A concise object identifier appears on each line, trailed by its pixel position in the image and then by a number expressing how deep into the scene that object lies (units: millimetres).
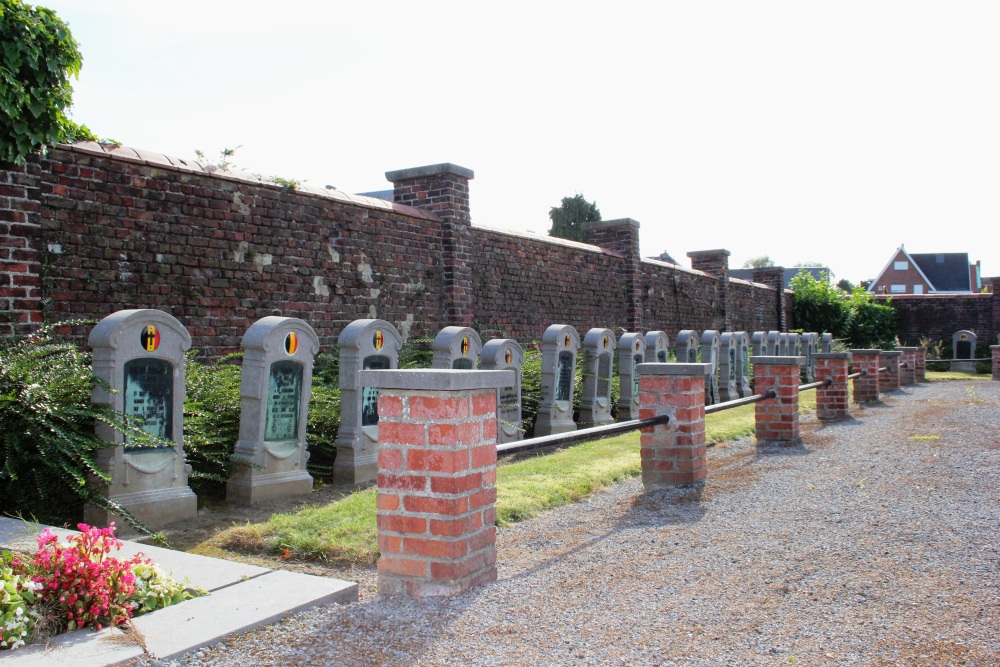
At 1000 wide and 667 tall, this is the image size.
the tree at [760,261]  84406
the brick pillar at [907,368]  18609
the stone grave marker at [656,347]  12789
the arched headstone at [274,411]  6340
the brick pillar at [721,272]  20781
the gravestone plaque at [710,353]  15453
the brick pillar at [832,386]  10781
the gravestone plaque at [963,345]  27125
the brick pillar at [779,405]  8602
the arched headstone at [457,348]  8347
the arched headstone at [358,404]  7238
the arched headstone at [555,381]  10234
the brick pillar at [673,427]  6074
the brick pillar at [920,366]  19625
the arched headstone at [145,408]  5406
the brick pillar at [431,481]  3521
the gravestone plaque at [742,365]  17016
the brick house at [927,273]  58000
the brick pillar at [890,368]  16172
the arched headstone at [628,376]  12094
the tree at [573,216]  30531
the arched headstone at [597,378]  11352
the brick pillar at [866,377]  13339
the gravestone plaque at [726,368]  16172
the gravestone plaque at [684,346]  14570
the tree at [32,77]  5961
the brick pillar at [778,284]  25484
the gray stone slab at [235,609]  2865
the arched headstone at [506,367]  9109
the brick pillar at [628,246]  15844
